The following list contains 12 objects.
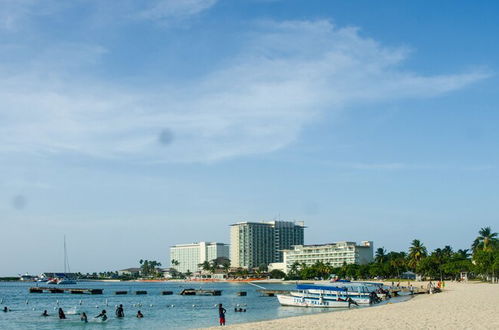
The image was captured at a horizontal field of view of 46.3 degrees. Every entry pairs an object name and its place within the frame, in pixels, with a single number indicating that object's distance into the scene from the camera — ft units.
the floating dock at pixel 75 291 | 452.76
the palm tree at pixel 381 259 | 649.52
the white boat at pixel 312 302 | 226.38
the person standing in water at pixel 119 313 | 208.23
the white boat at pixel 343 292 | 239.71
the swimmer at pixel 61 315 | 202.56
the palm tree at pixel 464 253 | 576.69
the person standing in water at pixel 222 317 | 151.72
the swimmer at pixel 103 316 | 193.67
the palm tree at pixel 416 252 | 518.78
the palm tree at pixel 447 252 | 519.19
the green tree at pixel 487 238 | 455.63
